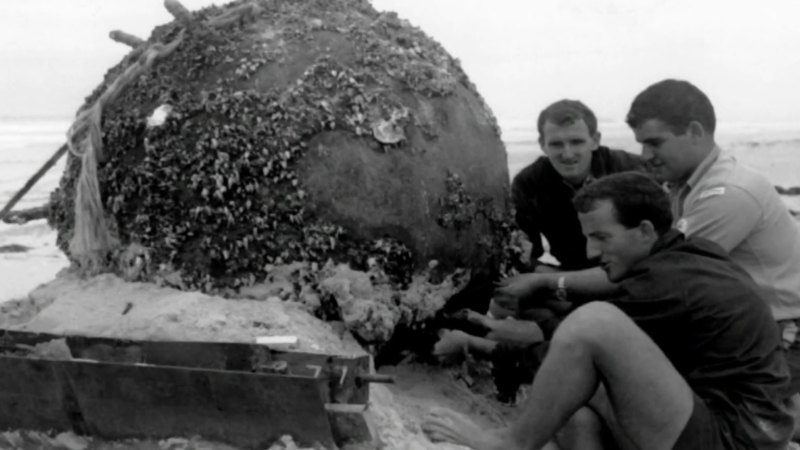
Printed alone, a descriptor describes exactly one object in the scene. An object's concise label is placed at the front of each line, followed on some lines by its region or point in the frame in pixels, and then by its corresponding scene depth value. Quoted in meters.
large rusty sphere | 3.15
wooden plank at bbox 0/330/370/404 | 2.64
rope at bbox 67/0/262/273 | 3.28
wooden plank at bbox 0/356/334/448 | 2.58
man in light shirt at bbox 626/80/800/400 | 3.18
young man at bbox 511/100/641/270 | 4.00
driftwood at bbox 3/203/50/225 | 3.87
